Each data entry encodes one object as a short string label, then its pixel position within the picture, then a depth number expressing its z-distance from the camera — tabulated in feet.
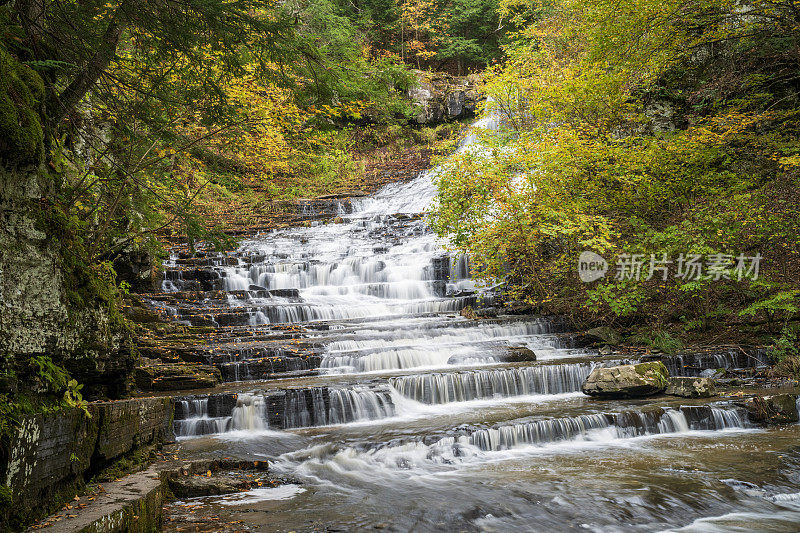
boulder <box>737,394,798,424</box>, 20.68
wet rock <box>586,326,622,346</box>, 33.37
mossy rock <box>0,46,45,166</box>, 10.46
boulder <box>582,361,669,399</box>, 23.91
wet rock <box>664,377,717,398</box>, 23.50
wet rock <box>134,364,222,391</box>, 24.34
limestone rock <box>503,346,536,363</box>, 29.71
